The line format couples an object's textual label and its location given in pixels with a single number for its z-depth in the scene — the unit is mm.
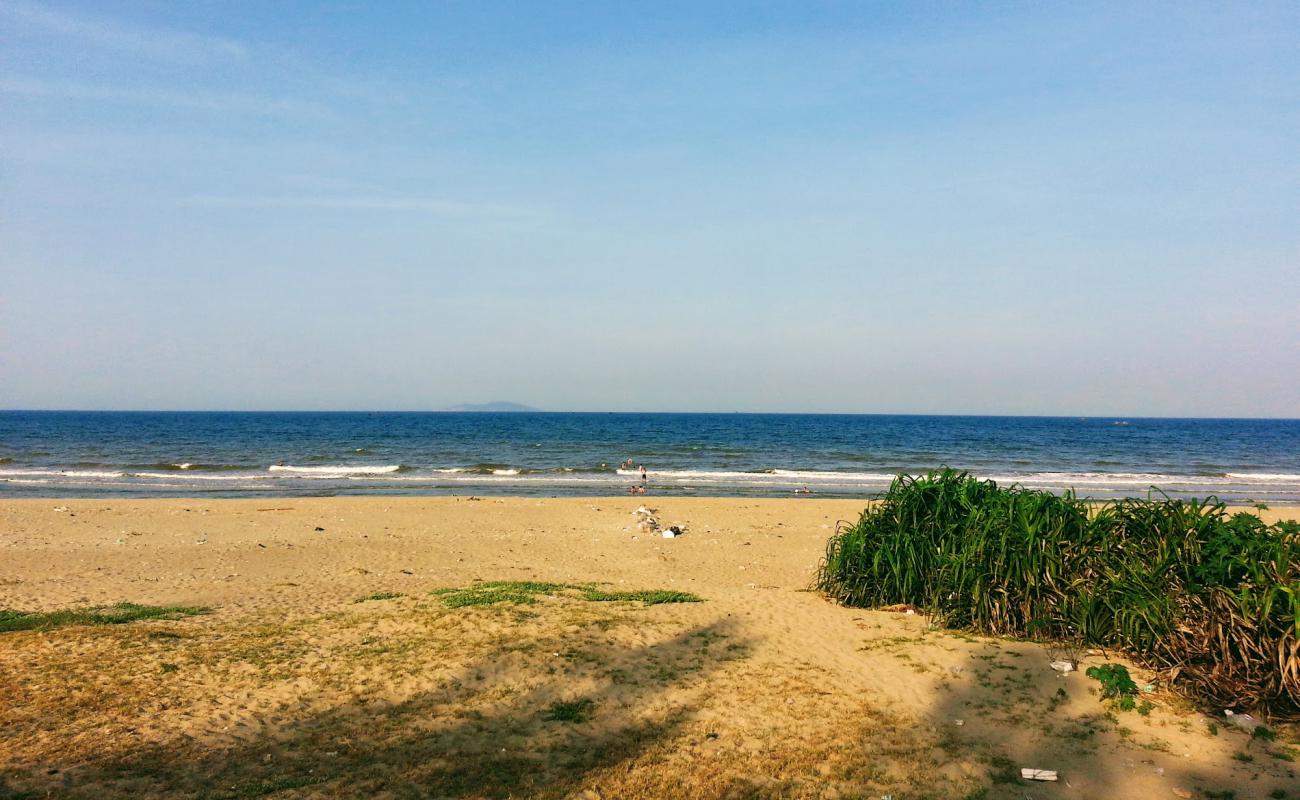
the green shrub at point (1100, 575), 6770
